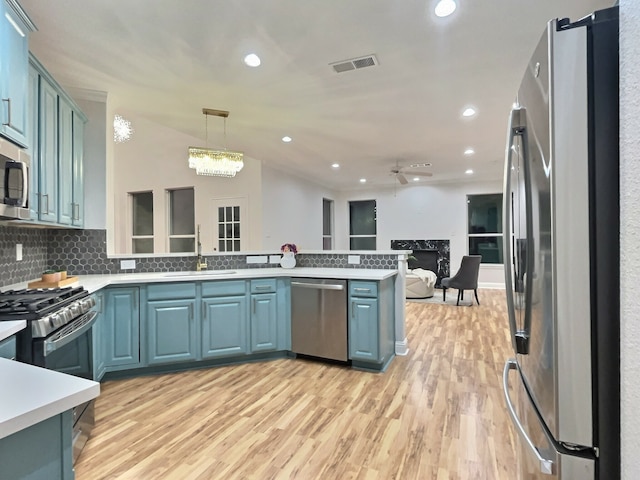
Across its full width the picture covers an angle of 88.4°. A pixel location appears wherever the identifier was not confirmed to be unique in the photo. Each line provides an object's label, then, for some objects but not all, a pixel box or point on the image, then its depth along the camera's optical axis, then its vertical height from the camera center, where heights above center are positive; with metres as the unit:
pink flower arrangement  3.74 -0.08
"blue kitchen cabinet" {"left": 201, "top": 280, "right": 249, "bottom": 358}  3.10 -0.73
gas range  1.58 -0.33
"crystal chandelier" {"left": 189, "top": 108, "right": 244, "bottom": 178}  3.42 +0.86
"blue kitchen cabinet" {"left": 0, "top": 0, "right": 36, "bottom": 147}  1.68 +0.94
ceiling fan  6.20 +1.34
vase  3.72 -0.20
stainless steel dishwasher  3.12 -0.74
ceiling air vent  2.61 +1.45
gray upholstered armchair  5.99 -0.64
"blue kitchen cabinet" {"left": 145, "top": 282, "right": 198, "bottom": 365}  2.93 -0.72
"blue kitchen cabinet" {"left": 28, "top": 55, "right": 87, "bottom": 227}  2.22 +0.71
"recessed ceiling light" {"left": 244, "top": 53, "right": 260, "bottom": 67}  2.57 +1.46
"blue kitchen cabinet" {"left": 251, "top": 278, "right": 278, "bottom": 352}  3.26 -0.73
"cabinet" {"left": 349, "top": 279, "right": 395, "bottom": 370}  3.00 -0.76
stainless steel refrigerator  0.71 +0.00
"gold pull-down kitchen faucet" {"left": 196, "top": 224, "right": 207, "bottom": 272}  3.55 -0.22
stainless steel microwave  1.64 +0.32
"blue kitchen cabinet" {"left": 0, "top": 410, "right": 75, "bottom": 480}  0.68 -0.47
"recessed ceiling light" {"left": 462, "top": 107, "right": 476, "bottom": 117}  3.60 +1.45
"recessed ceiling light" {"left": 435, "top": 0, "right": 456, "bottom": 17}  1.97 +1.43
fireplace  8.24 -0.35
